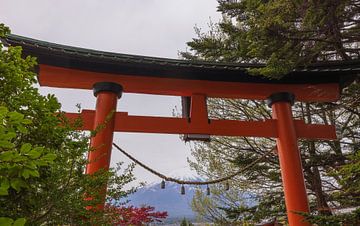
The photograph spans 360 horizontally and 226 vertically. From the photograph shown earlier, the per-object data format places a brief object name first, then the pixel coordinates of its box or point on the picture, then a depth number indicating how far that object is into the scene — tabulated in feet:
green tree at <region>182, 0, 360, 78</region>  11.85
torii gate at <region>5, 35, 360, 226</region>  14.23
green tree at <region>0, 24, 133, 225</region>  4.70
